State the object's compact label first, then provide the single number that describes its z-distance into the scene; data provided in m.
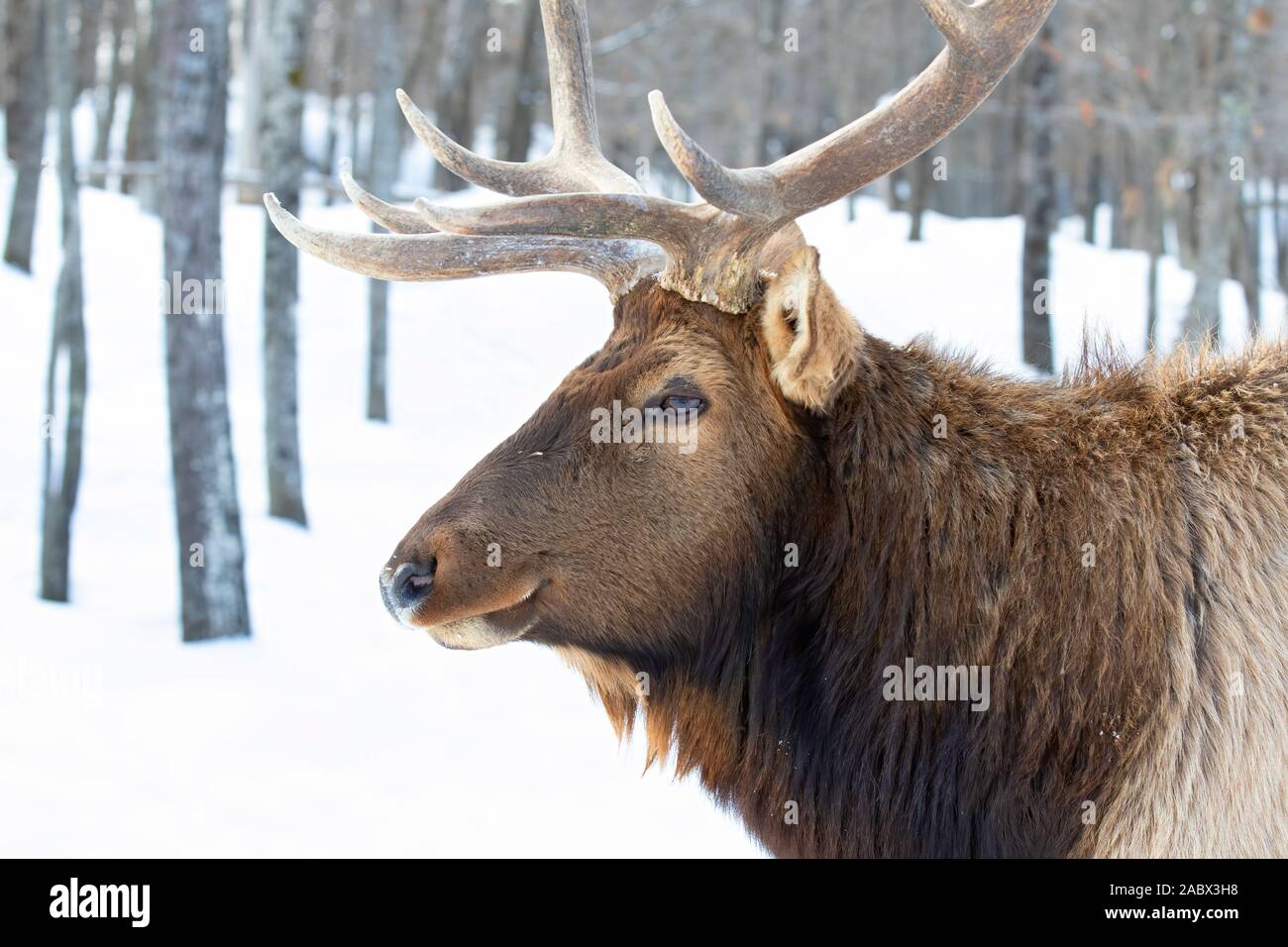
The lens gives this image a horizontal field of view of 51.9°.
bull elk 3.06
